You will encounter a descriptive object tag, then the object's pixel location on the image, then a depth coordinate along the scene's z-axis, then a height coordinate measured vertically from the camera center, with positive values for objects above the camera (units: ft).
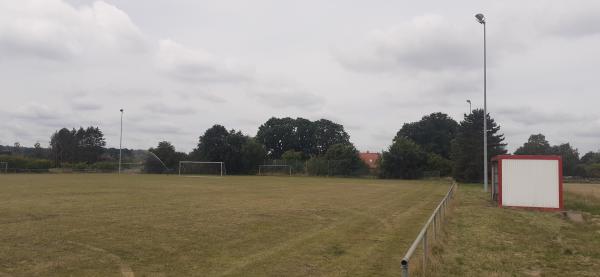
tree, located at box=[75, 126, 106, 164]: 420.89 +14.52
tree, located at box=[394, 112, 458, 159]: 358.64 +26.08
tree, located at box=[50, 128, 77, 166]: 424.87 +13.30
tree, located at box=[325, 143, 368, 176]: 257.34 +1.26
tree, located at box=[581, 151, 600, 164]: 413.96 +11.66
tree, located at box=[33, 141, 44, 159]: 458.58 +8.84
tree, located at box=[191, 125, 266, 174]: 274.36 +6.99
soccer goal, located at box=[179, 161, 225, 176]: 258.16 -2.45
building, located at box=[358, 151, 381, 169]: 404.94 +8.99
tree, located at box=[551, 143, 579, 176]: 373.48 +17.73
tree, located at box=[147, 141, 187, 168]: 278.46 +4.53
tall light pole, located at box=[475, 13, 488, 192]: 109.12 +17.86
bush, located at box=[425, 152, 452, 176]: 251.60 +1.61
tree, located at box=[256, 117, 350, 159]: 393.91 +23.77
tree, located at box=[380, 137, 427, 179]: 242.58 +2.76
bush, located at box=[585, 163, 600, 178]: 304.09 +0.13
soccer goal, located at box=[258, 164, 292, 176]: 268.82 -2.22
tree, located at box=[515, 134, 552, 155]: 414.74 +20.33
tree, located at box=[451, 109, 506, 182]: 207.03 +9.45
